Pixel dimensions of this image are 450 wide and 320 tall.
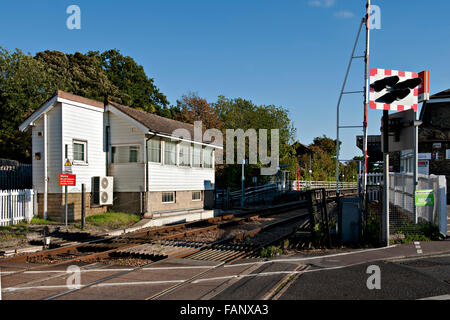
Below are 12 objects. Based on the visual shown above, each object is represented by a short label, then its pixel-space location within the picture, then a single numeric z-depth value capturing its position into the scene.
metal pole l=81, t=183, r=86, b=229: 13.38
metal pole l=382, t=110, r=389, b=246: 8.54
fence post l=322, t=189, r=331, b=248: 9.17
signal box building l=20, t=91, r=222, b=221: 15.04
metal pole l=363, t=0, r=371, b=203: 12.52
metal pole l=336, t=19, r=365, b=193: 12.51
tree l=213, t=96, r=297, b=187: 36.94
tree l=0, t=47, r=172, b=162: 28.86
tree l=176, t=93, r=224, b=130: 43.53
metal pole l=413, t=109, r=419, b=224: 10.88
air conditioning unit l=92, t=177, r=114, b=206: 16.14
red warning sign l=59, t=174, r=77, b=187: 13.27
